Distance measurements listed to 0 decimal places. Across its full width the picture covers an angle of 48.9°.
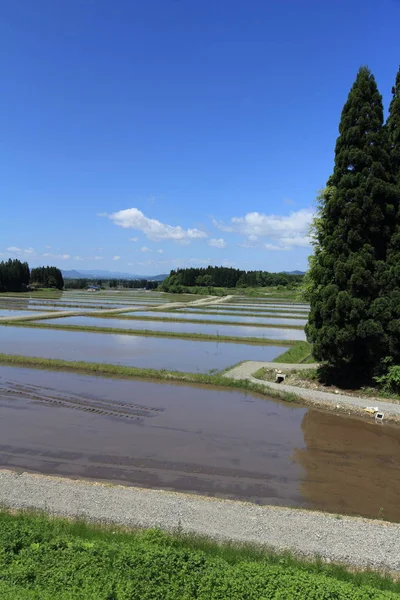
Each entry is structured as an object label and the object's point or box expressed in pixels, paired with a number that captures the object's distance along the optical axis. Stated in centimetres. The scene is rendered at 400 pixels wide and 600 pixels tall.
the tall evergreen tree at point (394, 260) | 1667
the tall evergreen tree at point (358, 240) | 1714
